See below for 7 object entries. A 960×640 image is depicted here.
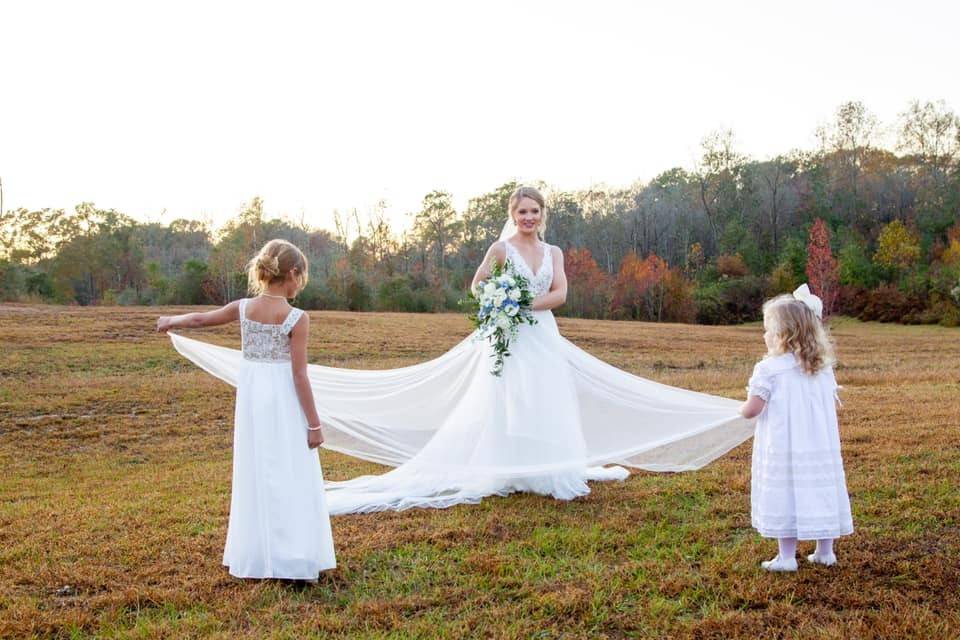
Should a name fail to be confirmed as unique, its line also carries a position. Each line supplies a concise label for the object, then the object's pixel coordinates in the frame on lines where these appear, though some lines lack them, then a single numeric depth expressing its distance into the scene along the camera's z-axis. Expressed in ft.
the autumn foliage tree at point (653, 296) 192.13
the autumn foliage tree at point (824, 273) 180.96
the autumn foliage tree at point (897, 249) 192.44
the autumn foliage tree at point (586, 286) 183.52
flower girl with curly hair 16.69
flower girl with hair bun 16.63
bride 23.07
